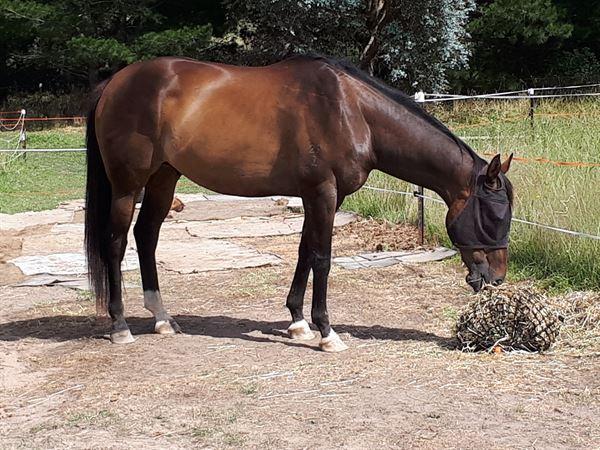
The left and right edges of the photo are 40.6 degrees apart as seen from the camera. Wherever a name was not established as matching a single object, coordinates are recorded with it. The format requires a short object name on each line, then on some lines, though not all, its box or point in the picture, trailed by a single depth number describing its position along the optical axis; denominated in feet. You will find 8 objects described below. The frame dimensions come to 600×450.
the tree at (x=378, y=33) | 71.77
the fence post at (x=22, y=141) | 55.01
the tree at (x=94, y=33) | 72.23
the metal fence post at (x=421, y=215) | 26.40
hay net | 14.70
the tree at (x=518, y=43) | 78.79
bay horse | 15.52
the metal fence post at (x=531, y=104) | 41.64
